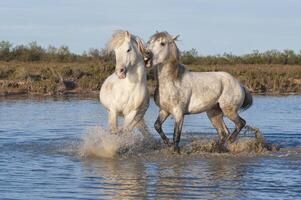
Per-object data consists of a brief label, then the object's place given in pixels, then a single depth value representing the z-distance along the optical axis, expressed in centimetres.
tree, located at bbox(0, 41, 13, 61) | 5491
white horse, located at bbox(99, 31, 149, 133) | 1124
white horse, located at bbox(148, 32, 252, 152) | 1180
